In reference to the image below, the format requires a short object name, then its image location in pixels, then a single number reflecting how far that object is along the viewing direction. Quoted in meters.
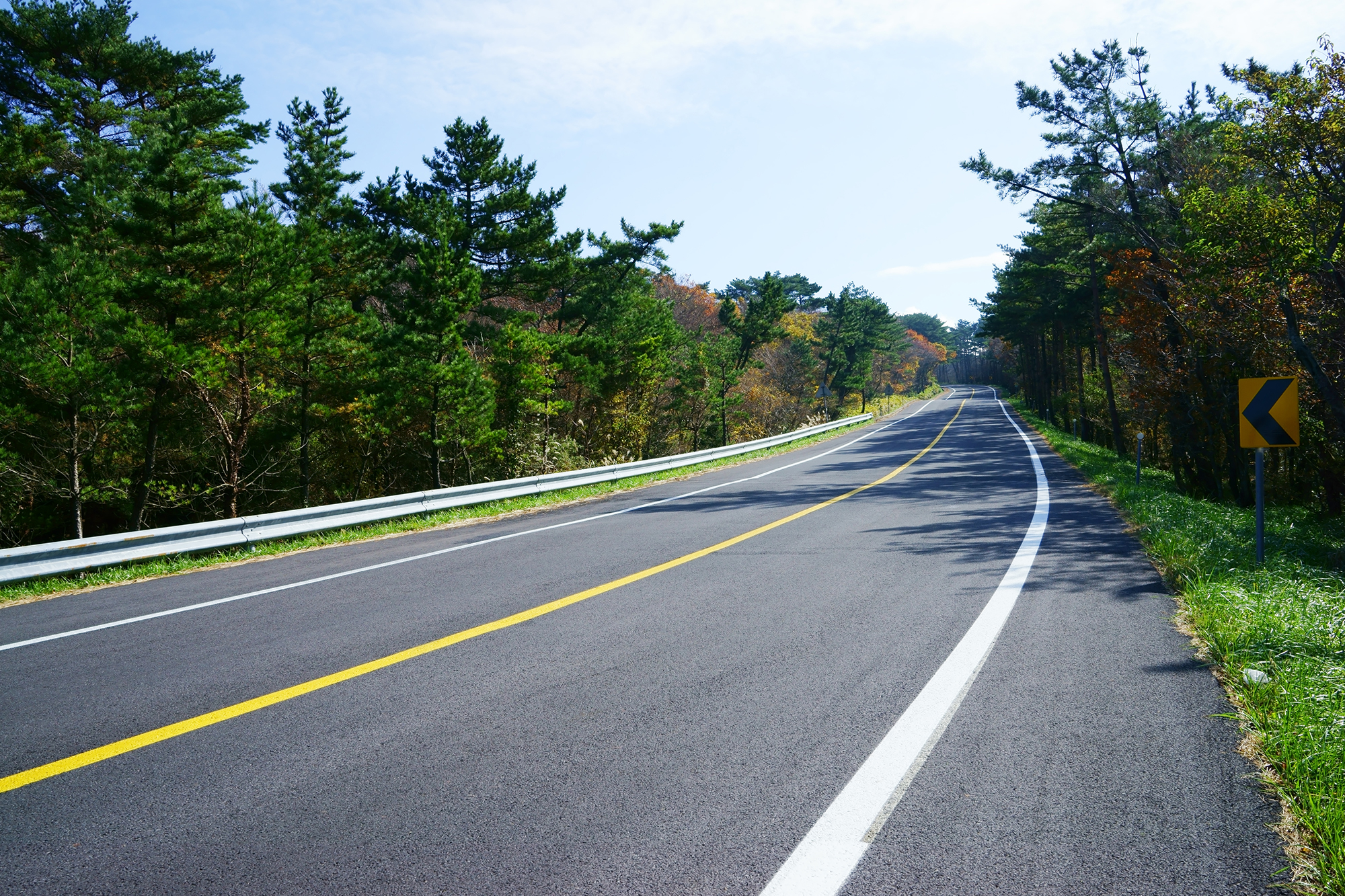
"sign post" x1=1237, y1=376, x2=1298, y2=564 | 6.84
